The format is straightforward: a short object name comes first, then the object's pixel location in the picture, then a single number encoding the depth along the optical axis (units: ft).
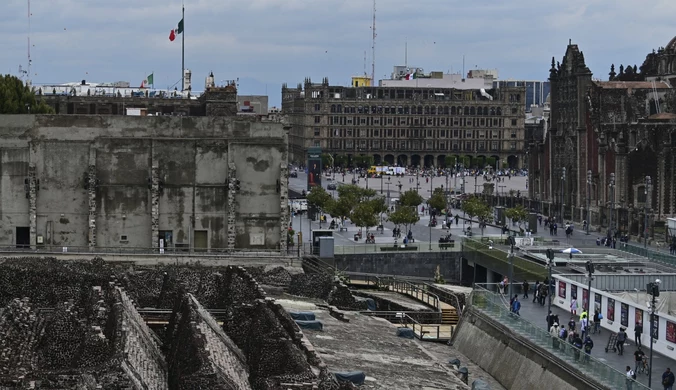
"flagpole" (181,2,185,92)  398.62
